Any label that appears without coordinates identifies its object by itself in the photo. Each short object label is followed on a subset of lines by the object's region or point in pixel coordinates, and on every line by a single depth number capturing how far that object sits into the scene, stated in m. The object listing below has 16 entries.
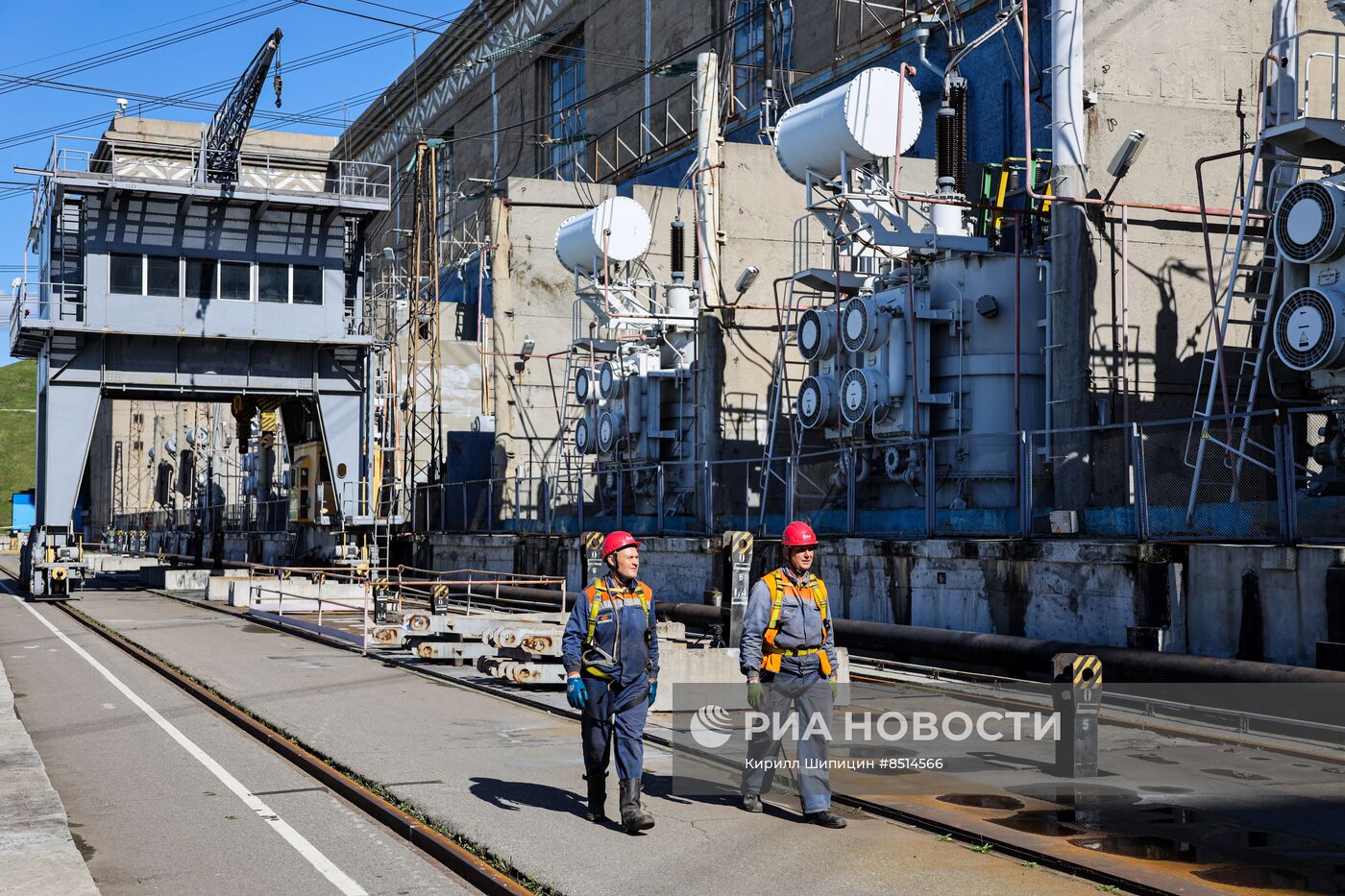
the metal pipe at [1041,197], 22.78
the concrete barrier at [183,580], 42.81
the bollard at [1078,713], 11.00
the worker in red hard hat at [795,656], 9.13
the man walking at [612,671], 9.13
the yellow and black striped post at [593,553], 18.56
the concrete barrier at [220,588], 36.91
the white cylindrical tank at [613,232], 35.78
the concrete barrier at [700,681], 14.93
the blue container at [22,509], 73.69
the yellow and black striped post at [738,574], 15.41
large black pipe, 14.26
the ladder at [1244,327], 18.81
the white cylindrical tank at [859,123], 24.98
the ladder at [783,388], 28.53
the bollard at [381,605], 24.81
